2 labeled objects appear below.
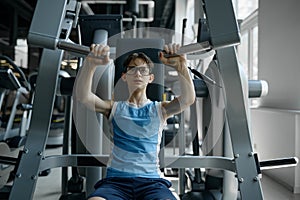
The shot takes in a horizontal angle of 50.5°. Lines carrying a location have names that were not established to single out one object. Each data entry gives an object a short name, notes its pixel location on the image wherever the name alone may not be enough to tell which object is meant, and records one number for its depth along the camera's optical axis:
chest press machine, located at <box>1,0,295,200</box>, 1.16
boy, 1.29
